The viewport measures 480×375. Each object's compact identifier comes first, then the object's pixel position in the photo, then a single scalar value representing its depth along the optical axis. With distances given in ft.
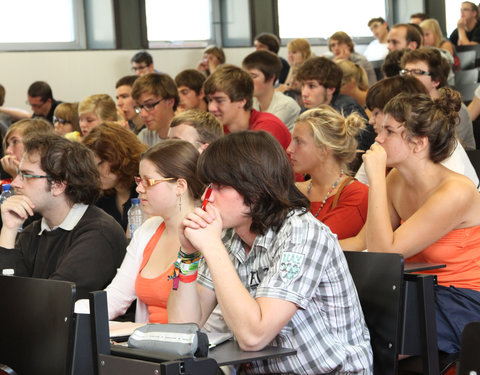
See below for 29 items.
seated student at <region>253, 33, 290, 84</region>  48.50
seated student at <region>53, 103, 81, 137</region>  38.01
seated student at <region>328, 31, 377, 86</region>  50.33
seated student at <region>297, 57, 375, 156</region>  30.30
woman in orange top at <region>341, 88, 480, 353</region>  15.13
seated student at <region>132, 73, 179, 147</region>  30.48
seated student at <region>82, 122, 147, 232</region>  22.52
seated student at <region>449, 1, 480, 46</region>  59.36
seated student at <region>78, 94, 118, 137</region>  34.04
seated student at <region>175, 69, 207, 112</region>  36.03
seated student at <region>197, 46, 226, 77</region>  52.92
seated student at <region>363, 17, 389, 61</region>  58.78
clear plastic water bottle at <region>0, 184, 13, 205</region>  22.08
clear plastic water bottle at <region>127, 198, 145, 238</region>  21.40
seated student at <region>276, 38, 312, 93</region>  49.17
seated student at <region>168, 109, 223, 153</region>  21.72
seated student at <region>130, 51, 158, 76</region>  49.47
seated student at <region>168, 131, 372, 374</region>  11.24
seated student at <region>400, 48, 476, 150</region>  26.46
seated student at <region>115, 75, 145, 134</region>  37.93
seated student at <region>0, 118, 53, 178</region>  27.32
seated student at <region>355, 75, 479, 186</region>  20.34
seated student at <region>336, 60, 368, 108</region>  36.65
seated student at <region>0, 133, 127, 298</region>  17.36
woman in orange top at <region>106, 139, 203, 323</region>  15.50
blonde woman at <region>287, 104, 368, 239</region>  19.02
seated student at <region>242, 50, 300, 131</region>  33.32
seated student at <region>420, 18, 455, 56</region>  49.70
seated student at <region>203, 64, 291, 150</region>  28.25
